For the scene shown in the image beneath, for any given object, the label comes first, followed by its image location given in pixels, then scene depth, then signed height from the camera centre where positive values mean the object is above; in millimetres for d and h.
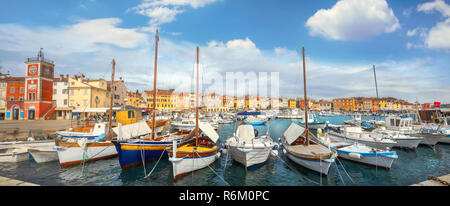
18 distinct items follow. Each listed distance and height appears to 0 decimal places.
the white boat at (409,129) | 19802 -2599
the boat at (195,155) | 11539 -3110
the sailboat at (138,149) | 13005 -3041
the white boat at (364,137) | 16422 -2860
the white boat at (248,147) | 13227 -2830
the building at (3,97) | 41012 +2311
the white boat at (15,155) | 14578 -3694
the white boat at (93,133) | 18597 -2576
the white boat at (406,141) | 18125 -3186
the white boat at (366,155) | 12897 -3334
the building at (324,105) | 165512 +2577
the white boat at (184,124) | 37844 -3372
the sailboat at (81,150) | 13703 -3309
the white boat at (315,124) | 38425 -3306
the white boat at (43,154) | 14256 -3608
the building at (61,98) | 41878 +2114
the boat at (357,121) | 37375 -2843
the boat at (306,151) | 11312 -2981
